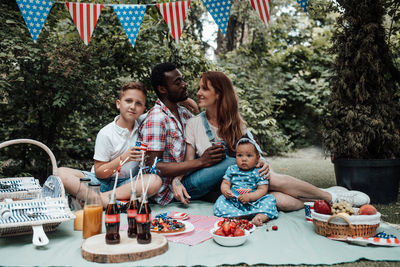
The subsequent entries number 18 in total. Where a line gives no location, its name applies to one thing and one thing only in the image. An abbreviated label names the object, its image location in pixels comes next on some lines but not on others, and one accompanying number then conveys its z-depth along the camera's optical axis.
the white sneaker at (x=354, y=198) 3.25
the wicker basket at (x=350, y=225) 2.41
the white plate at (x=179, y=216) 2.99
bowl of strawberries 2.32
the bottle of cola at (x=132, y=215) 2.13
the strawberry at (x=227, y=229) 2.35
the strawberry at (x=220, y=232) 2.37
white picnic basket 2.29
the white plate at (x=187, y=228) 2.50
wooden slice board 1.97
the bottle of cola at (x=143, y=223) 2.06
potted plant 3.86
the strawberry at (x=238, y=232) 2.34
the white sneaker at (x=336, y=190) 3.40
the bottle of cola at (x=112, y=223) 2.06
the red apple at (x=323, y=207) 2.56
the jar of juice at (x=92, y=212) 2.31
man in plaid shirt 3.29
